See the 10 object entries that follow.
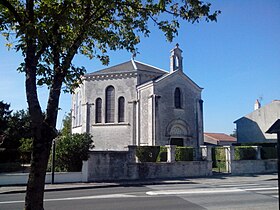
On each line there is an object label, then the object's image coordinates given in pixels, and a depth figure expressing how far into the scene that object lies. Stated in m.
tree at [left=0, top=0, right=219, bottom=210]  5.14
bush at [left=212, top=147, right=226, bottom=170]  25.98
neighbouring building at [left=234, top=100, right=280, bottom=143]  37.03
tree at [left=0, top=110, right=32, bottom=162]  26.98
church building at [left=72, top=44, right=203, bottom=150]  29.53
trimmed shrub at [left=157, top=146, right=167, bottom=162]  23.82
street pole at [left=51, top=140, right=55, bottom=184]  19.05
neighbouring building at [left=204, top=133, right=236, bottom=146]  55.78
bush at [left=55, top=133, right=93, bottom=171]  20.59
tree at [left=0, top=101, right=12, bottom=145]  28.93
